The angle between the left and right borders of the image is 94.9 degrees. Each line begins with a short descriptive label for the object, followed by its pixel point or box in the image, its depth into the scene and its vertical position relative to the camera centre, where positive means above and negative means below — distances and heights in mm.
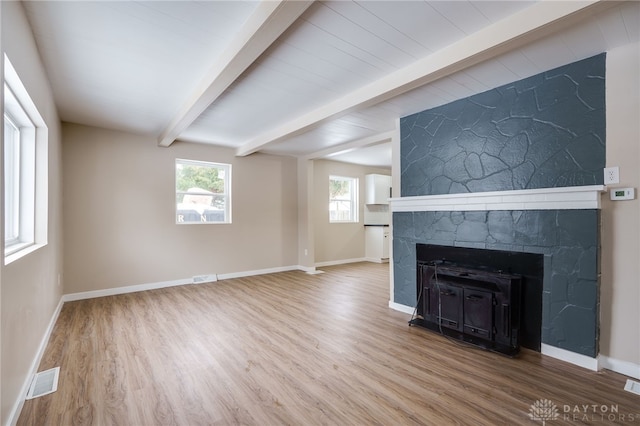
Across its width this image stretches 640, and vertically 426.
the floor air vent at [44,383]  2033 -1261
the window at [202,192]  5328 +366
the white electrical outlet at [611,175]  2318 +296
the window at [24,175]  2248 +318
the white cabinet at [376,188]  7762 +628
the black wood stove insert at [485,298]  2703 -851
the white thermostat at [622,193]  2260 +149
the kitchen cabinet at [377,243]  7562 -829
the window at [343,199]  7461 +329
